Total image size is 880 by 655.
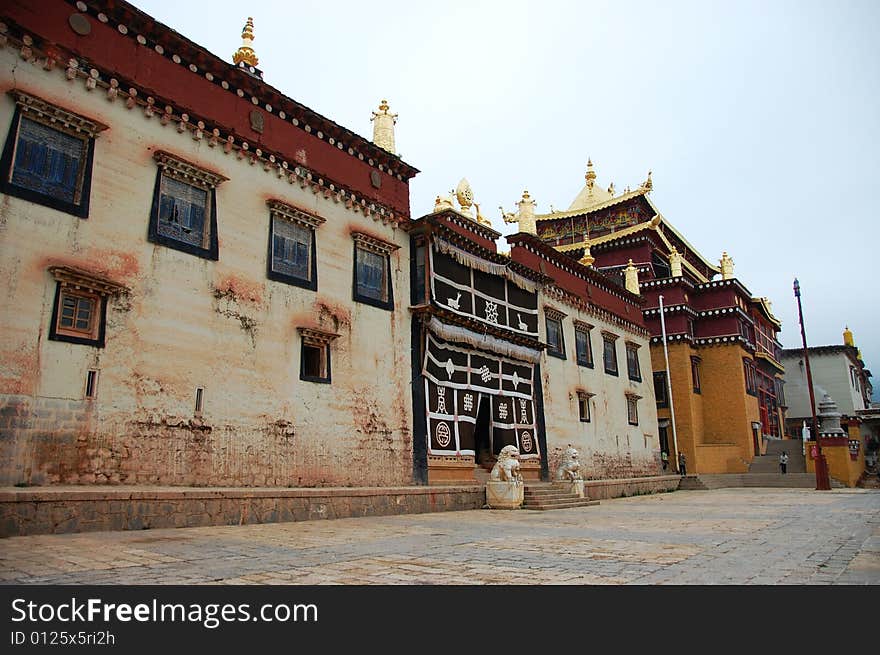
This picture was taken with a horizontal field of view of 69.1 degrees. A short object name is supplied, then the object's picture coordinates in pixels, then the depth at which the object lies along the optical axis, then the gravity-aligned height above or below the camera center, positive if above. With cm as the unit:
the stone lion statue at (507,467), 1638 -11
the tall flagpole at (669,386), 3140 +368
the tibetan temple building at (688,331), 3328 +698
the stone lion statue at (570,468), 1927 -20
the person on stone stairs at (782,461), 3072 -20
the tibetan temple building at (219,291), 1020 +369
